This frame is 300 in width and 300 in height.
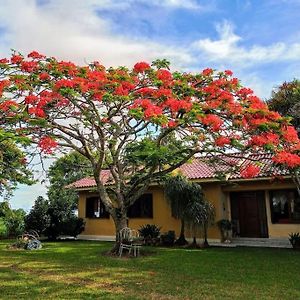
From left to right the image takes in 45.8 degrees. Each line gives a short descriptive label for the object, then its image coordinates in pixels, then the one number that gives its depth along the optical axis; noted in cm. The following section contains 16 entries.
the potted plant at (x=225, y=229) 1802
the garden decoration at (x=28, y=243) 1645
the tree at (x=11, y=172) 2088
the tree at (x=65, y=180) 1728
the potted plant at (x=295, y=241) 1559
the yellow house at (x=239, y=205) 1783
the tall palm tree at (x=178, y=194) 1730
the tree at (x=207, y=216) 1698
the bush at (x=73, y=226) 2191
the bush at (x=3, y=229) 2423
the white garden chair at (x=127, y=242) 1354
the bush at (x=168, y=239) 1788
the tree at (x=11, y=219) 2415
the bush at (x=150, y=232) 1880
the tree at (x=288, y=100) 1518
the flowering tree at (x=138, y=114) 1112
